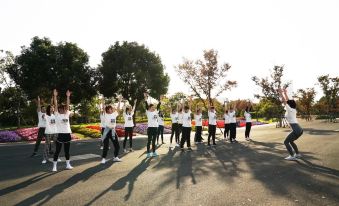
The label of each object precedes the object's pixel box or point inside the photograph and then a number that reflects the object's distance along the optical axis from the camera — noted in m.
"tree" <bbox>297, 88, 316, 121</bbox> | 48.25
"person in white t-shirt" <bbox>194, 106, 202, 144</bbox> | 15.95
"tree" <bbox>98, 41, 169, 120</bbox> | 41.56
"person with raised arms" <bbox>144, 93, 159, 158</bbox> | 12.21
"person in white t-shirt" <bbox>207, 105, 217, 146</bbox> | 15.80
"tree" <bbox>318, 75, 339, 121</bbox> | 45.97
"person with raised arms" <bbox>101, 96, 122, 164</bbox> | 10.79
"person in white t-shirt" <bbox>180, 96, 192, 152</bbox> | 14.26
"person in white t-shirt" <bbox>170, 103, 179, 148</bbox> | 17.14
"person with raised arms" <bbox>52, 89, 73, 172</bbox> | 9.71
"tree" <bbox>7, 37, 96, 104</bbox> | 36.72
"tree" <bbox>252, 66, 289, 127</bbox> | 34.28
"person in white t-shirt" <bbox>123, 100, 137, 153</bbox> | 14.72
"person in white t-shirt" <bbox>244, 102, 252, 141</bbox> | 18.42
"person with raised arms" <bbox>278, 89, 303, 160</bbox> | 10.19
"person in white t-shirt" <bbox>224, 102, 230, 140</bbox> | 18.05
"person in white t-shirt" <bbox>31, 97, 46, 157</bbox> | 12.76
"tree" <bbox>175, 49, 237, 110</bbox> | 28.88
